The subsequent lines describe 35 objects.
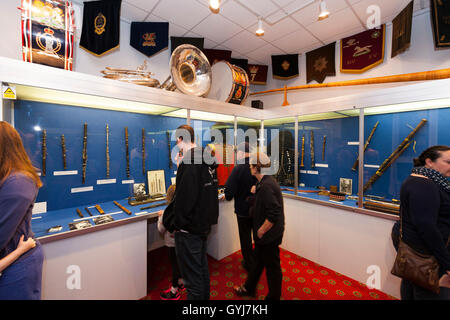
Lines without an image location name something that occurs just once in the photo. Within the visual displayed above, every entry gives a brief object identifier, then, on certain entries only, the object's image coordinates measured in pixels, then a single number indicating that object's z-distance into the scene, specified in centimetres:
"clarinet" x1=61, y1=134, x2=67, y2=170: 239
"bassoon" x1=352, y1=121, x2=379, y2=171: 299
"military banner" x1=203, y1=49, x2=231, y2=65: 393
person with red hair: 108
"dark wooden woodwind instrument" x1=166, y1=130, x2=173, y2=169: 333
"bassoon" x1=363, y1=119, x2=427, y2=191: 265
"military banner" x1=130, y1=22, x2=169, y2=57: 310
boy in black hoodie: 173
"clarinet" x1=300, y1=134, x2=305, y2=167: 375
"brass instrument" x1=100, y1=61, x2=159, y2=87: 229
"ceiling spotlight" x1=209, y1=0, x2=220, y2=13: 193
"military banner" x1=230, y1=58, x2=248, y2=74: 434
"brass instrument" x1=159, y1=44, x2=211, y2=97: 260
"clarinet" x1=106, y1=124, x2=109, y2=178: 273
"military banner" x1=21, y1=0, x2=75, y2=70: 182
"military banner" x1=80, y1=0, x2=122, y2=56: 270
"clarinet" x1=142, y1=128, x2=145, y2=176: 307
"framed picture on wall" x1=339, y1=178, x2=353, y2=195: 330
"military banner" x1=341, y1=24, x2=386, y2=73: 321
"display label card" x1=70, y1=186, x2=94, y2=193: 249
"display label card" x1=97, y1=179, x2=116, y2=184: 271
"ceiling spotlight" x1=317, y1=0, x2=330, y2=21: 211
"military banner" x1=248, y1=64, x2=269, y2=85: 468
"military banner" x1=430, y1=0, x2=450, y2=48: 237
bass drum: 328
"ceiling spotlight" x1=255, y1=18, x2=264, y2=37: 261
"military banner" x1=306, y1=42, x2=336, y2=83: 377
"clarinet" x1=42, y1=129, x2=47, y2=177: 225
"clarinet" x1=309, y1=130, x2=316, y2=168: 369
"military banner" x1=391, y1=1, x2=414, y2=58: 262
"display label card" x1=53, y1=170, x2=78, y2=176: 236
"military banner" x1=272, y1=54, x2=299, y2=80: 426
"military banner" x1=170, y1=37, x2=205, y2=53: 346
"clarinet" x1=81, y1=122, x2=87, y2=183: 254
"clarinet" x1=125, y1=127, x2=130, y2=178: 291
